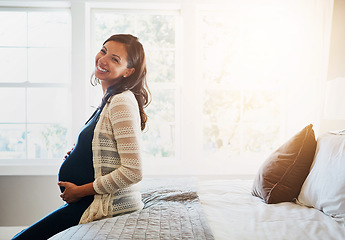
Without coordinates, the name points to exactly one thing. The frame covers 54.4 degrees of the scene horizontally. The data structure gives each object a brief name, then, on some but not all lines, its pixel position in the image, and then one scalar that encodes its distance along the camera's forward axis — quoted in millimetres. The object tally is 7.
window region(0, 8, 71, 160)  3260
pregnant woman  1363
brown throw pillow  1768
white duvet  1240
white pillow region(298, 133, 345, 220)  1478
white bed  1233
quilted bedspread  1183
